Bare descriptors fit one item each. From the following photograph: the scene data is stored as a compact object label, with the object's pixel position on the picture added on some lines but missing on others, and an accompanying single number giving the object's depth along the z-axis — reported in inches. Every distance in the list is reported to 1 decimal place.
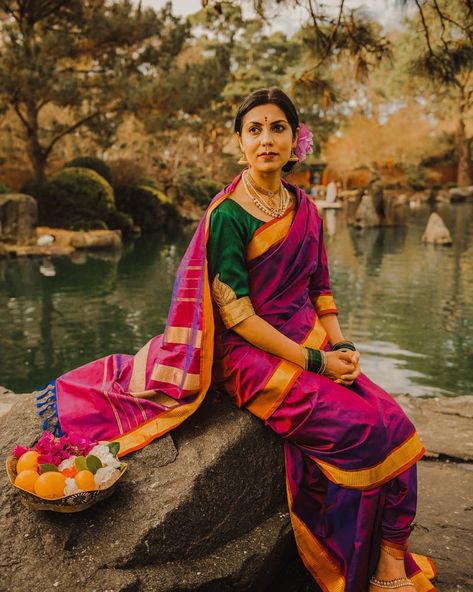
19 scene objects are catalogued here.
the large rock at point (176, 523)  75.9
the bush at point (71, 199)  628.4
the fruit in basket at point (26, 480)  76.4
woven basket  76.0
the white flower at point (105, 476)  77.8
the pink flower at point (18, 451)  82.4
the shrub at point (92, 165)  701.3
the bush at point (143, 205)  741.3
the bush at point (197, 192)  908.0
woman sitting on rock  82.9
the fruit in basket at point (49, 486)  75.6
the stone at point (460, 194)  1264.8
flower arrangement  76.1
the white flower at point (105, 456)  80.4
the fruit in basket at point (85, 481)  77.1
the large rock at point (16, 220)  557.0
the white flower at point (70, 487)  76.3
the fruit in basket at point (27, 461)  79.6
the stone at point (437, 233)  587.8
